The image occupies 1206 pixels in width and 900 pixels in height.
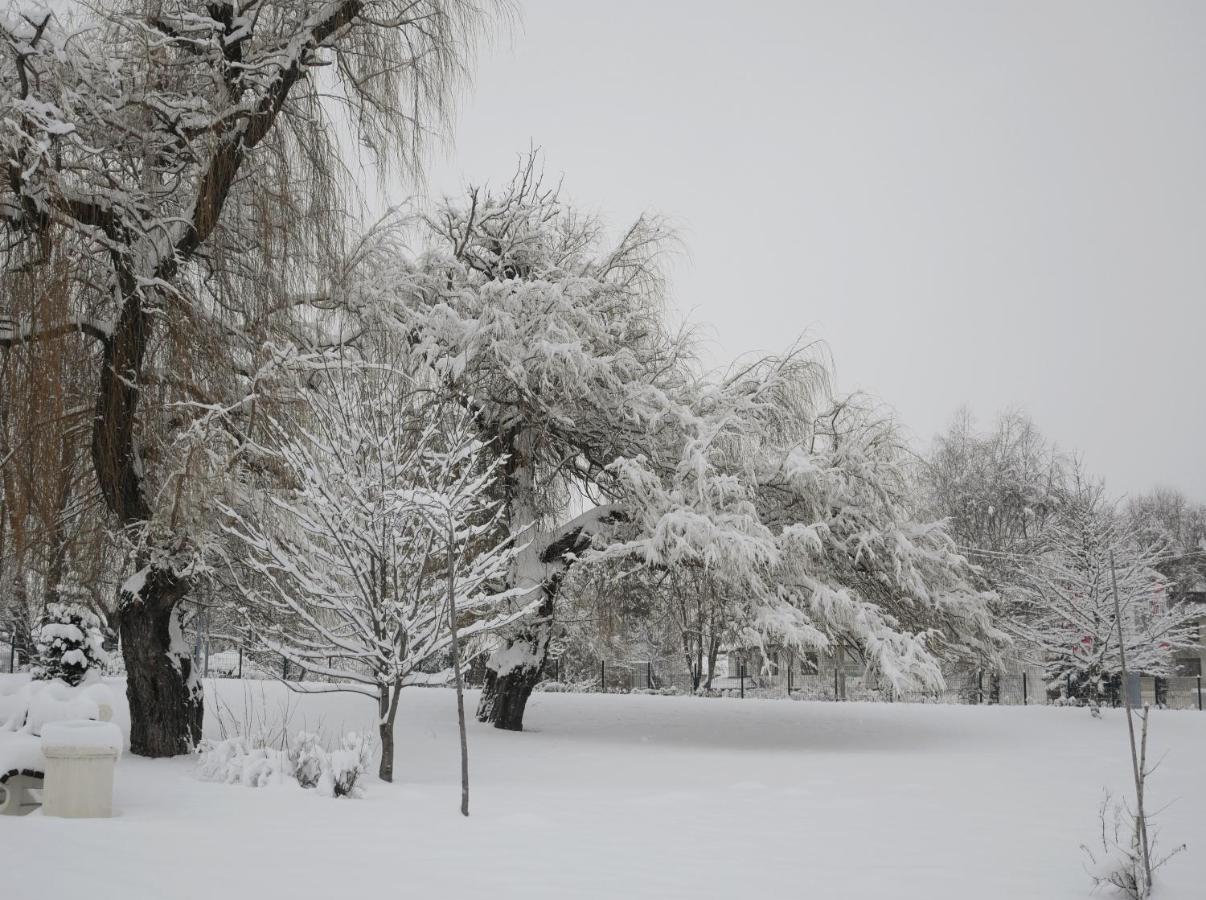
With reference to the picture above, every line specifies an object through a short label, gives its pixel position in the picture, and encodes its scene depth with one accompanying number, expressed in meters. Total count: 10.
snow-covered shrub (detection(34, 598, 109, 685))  10.70
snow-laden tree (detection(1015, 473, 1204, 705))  19.34
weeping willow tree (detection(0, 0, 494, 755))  7.77
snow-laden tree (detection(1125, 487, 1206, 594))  46.41
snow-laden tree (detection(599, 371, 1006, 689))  13.18
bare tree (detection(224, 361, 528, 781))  8.84
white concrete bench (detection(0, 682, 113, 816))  6.95
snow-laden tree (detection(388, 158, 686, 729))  13.45
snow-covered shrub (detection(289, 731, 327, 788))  8.27
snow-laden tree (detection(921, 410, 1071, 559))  32.28
